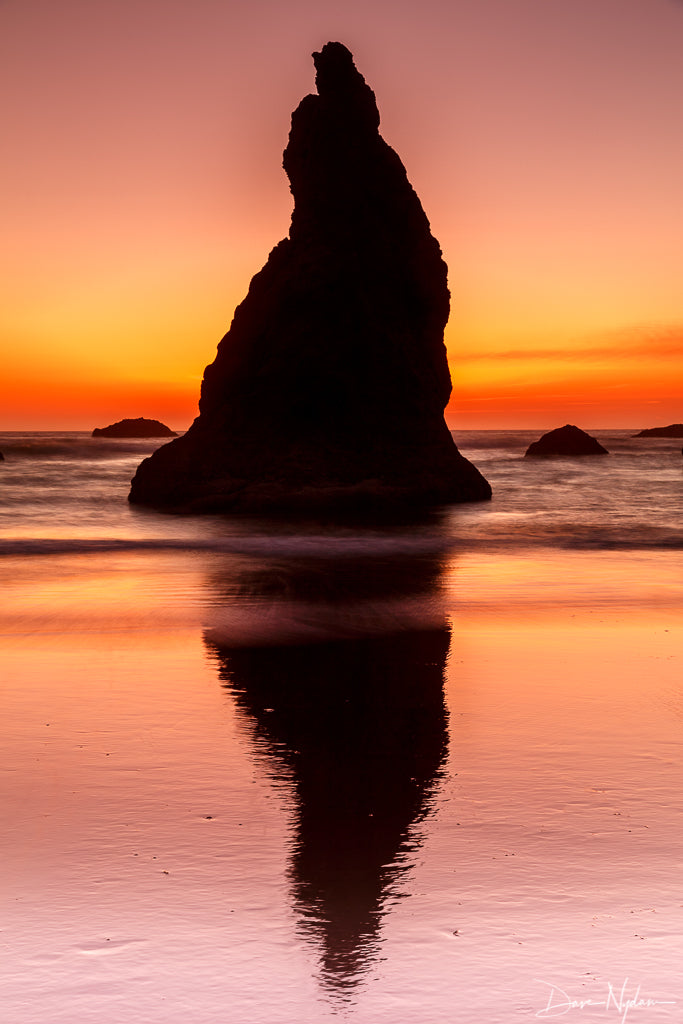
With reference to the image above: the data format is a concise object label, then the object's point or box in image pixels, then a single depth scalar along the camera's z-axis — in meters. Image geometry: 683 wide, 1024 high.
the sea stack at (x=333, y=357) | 31.34
